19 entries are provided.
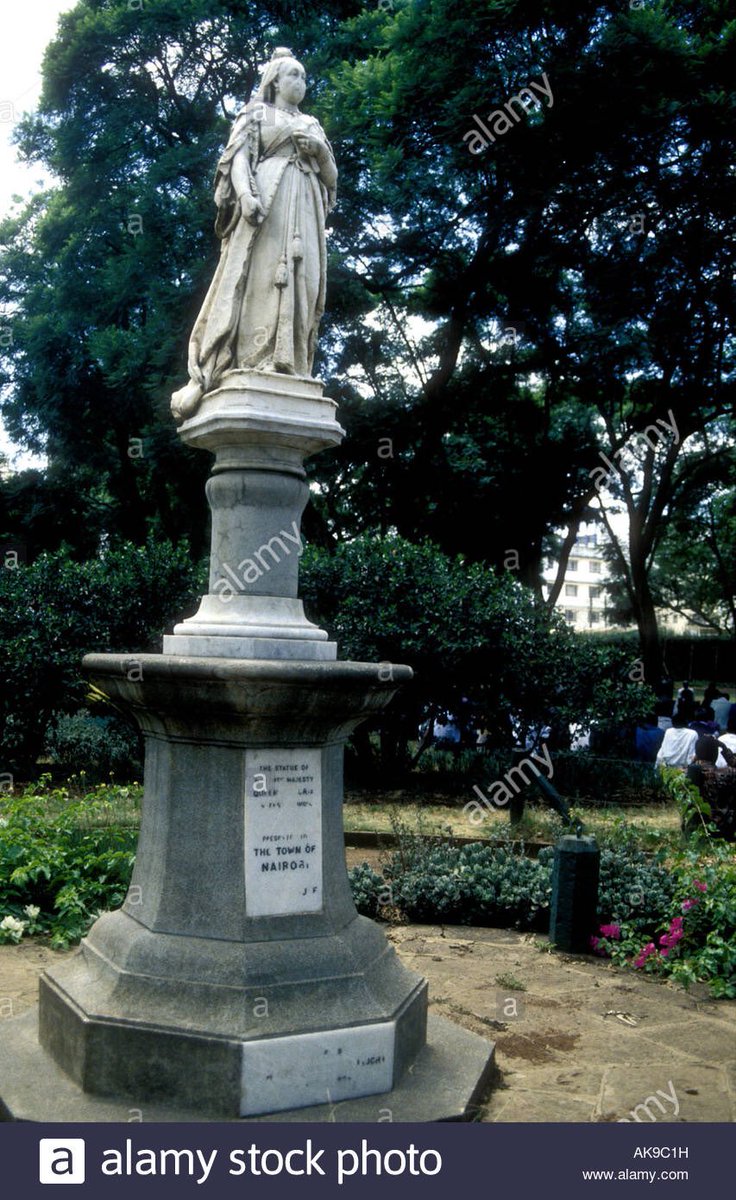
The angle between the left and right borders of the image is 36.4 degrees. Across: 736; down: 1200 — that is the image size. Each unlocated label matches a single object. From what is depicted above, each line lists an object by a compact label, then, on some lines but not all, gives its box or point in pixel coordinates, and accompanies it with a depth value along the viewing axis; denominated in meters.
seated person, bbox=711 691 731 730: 19.75
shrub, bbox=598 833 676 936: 7.25
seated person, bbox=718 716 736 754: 11.69
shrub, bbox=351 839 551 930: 7.61
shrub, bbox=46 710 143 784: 13.88
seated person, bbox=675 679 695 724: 18.39
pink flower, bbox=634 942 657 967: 6.73
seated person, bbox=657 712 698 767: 13.27
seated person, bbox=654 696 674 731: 18.53
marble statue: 4.86
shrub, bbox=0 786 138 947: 7.04
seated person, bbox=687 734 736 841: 10.12
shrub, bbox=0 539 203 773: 13.22
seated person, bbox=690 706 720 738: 13.09
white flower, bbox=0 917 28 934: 6.95
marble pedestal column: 4.19
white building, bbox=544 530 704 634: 45.17
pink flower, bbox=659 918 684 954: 6.64
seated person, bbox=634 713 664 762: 17.39
